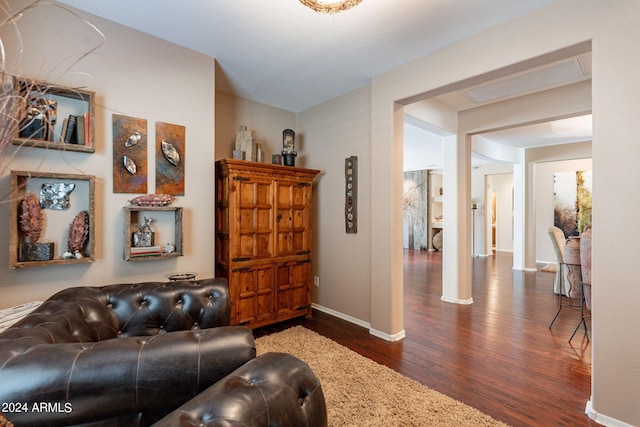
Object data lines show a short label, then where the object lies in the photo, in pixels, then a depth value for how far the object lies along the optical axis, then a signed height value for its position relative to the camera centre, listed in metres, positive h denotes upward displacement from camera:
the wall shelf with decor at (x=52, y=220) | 1.96 -0.06
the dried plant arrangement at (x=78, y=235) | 2.15 -0.17
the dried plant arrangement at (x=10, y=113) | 0.74 +0.26
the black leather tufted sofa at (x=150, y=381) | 0.89 -0.57
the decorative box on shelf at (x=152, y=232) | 2.37 -0.18
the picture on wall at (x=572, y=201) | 6.69 +0.23
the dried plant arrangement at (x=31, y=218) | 1.97 -0.04
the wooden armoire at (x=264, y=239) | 3.08 -0.31
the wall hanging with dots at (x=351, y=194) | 3.59 +0.22
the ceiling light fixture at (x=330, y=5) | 1.79 +1.29
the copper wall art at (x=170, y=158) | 2.59 +0.48
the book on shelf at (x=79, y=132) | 2.15 +0.59
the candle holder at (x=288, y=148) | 3.75 +0.83
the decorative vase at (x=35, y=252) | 1.97 -0.27
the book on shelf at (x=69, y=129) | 2.10 +0.61
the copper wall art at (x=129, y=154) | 2.38 +0.48
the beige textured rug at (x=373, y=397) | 1.86 -1.33
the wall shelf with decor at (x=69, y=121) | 2.03 +0.66
